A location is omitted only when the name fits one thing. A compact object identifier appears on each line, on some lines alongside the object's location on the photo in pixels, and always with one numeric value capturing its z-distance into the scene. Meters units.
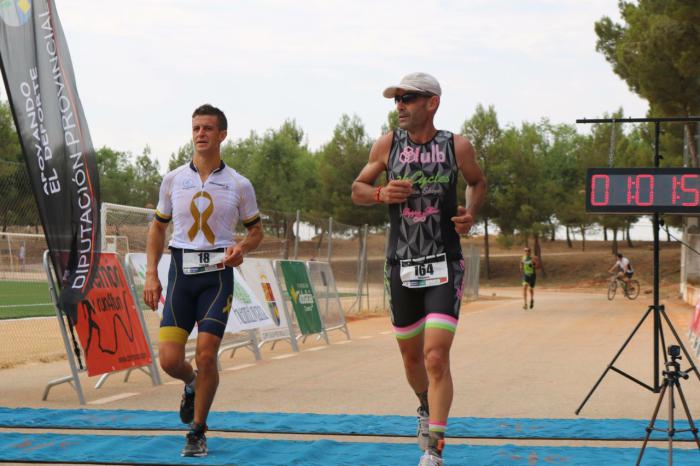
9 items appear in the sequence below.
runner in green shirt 55.46
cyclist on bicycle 72.14
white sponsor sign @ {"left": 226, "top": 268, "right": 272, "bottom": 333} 22.13
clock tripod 15.60
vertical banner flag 14.43
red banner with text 15.90
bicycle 72.07
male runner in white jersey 11.27
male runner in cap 9.98
